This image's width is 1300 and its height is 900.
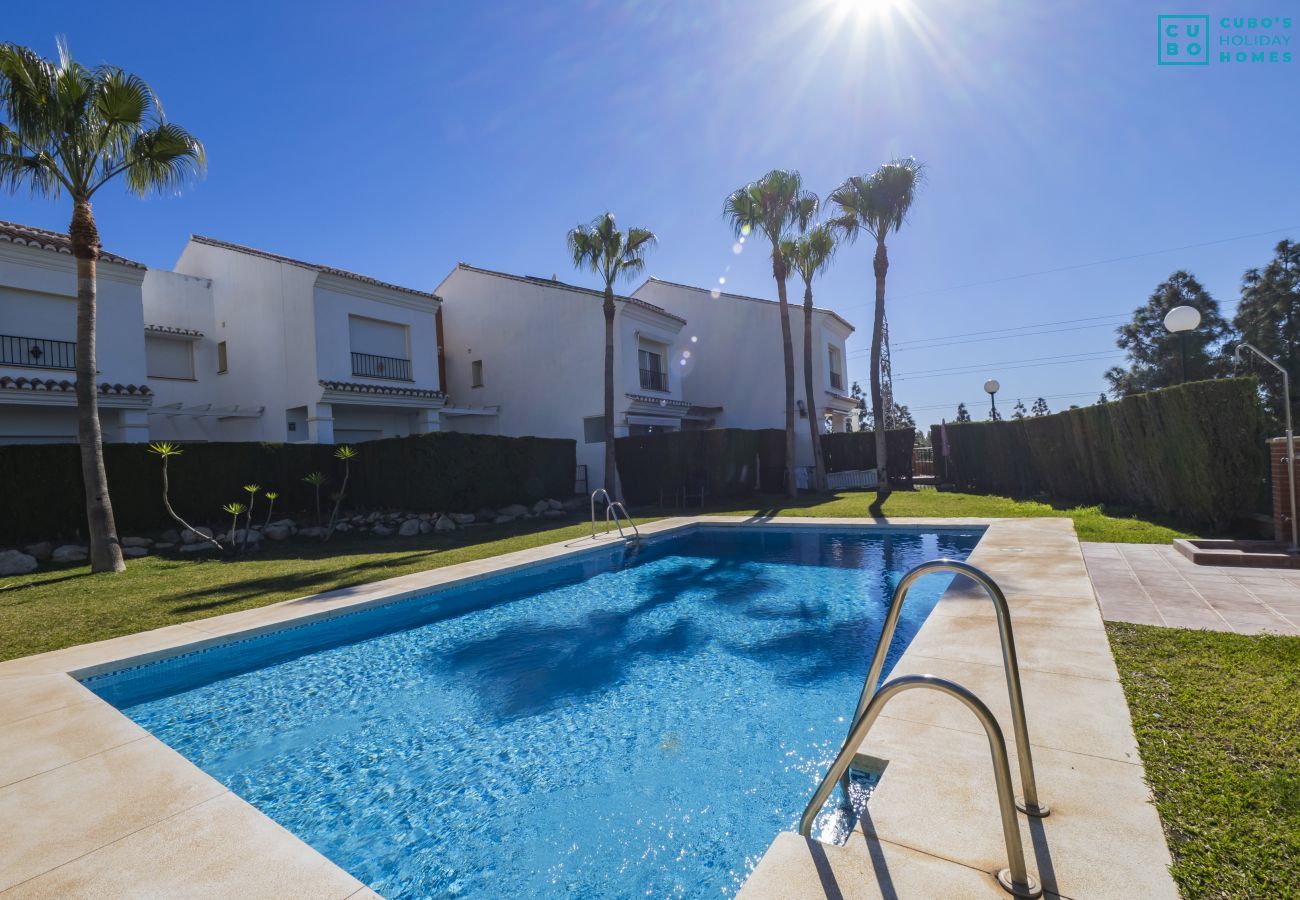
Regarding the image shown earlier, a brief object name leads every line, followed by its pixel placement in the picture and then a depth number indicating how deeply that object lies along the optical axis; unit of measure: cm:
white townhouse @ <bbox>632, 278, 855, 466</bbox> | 2802
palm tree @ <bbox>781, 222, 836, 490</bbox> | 2192
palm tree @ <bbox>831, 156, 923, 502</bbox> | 1908
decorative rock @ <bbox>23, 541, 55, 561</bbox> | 1191
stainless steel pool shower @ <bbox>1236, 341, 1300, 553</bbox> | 721
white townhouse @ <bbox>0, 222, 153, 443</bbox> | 1559
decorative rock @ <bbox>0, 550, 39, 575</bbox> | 1100
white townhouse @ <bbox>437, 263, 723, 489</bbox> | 2394
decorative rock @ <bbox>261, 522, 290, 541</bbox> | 1461
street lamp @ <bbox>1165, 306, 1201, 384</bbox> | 948
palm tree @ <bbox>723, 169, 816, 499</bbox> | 1994
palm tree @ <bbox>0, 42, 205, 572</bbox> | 1009
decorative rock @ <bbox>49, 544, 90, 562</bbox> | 1195
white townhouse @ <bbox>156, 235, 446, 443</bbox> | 1972
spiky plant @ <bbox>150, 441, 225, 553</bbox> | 1220
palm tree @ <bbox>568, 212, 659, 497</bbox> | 1952
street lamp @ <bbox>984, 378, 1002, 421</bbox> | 2108
